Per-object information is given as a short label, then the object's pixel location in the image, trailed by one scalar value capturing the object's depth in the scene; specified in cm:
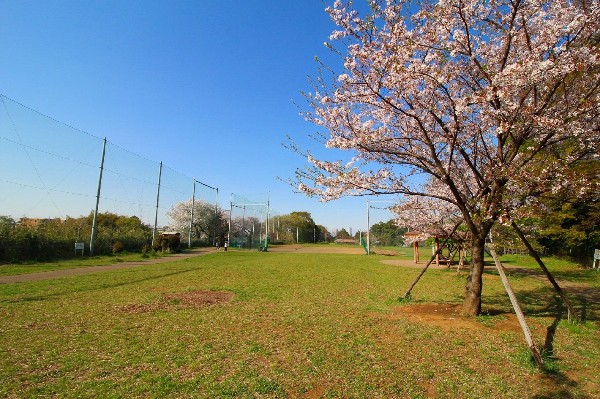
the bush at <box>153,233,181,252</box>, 2425
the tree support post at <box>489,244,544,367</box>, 426
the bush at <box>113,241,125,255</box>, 2072
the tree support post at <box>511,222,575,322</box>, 647
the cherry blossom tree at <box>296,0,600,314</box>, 527
